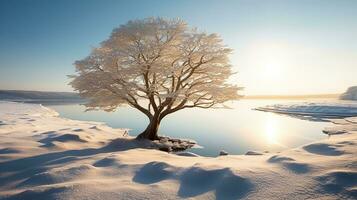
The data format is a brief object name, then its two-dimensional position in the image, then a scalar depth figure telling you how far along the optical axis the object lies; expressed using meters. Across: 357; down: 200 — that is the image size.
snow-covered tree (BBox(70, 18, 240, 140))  19.02
